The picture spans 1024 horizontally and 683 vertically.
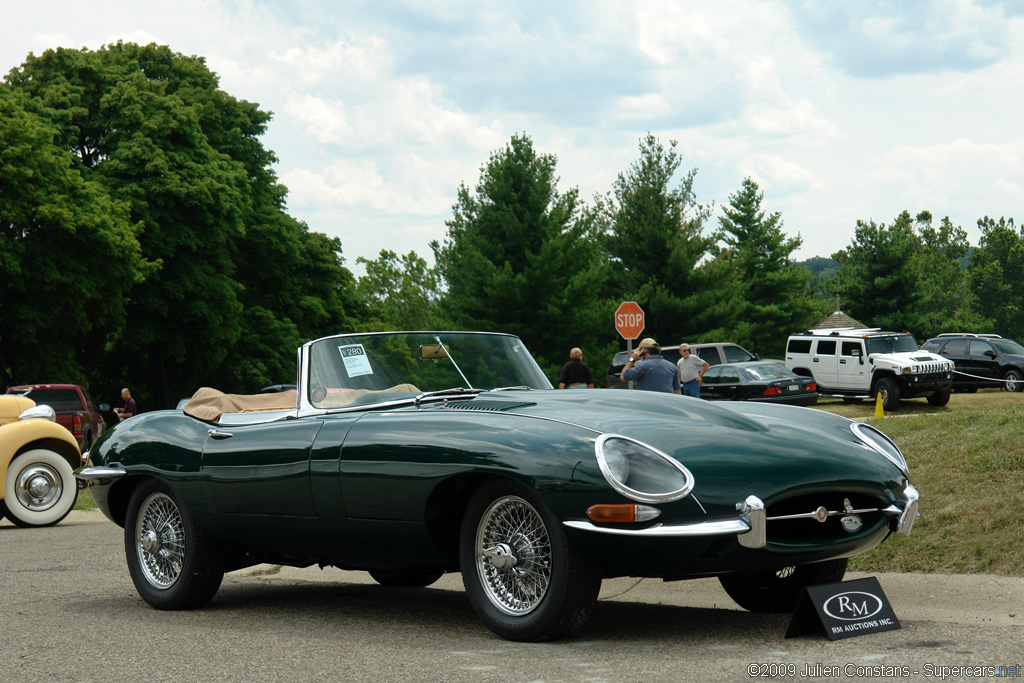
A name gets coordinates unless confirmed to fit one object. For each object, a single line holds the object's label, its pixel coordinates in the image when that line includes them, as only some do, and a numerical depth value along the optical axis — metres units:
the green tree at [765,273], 62.88
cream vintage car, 12.28
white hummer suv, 28.31
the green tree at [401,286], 87.88
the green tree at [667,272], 49.25
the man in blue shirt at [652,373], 15.95
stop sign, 28.67
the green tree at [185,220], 37.06
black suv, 32.38
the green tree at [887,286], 61.00
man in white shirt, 20.19
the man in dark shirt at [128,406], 31.89
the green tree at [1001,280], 105.88
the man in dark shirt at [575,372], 18.11
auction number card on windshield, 6.23
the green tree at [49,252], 32.50
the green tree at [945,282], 66.25
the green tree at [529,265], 43.41
